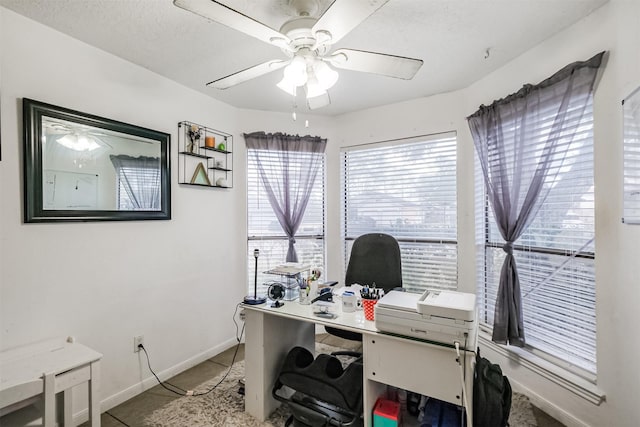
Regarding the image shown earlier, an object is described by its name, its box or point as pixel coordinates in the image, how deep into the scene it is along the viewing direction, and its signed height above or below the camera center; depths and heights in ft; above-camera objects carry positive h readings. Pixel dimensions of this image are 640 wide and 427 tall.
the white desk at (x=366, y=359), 4.61 -2.71
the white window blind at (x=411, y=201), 9.05 +0.33
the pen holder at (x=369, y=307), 5.64 -1.89
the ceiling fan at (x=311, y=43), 3.62 +2.54
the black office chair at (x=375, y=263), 7.73 -1.43
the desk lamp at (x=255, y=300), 6.42 -2.01
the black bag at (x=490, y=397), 4.51 -2.97
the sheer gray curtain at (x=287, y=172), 10.28 +1.39
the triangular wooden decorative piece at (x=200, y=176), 8.61 +1.03
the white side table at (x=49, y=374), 4.28 -2.58
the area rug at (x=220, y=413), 6.06 -4.47
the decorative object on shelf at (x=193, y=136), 8.50 +2.20
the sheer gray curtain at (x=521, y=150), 5.74 +1.39
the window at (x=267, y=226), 10.36 -0.56
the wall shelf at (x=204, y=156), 8.42 +1.69
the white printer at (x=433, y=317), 4.45 -1.73
